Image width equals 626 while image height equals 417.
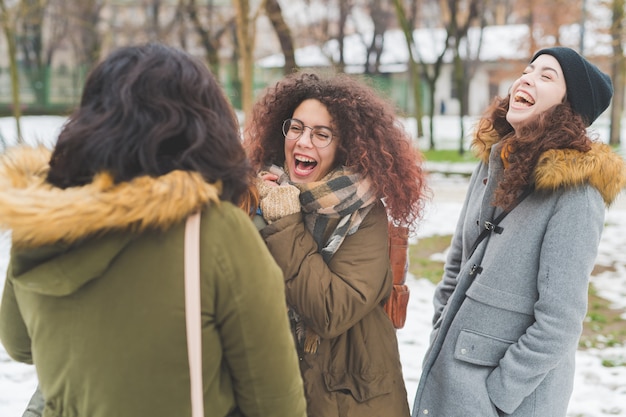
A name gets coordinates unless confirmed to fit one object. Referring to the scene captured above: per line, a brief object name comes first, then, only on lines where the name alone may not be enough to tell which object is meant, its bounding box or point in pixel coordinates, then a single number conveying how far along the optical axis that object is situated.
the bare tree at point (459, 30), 17.41
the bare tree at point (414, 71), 14.13
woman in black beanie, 2.04
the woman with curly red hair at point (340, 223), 1.94
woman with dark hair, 1.27
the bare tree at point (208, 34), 16.09
